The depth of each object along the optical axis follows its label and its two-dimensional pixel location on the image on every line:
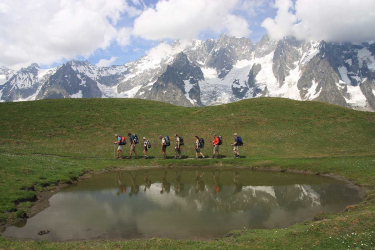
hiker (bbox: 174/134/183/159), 35.75
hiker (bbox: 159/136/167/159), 35.84
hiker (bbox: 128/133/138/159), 36.48
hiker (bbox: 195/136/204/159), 35.69
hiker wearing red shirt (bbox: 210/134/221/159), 35.84
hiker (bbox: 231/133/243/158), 34.59
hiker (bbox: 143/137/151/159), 36.59
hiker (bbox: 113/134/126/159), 36.03
